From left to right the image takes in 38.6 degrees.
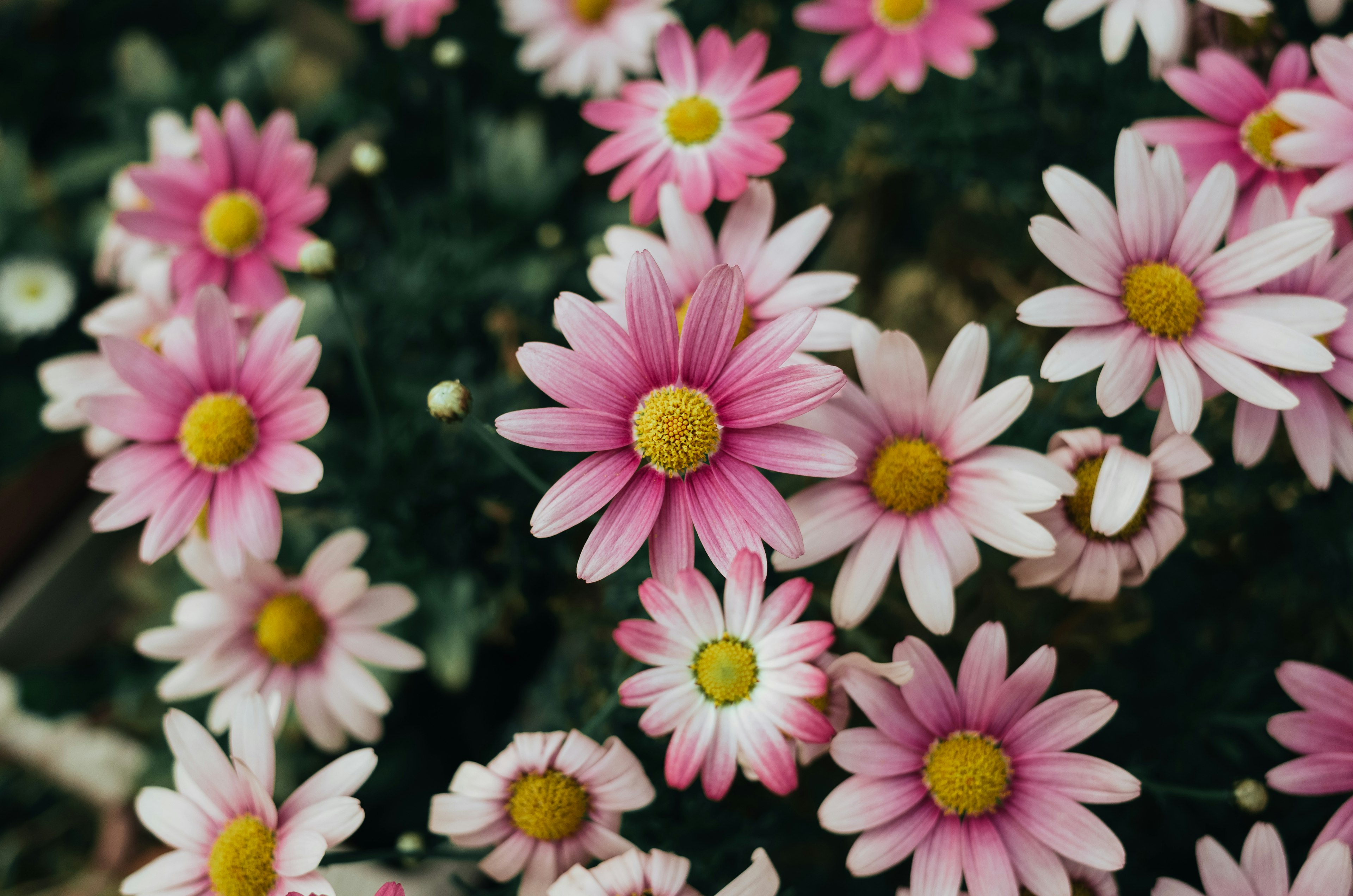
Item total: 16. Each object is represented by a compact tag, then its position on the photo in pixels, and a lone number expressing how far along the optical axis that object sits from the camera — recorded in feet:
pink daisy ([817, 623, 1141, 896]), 0.95
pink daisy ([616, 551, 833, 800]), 0.93
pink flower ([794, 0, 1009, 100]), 1.15
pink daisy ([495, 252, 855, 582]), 0.94
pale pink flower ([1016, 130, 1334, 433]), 0.97
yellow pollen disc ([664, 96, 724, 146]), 1.10
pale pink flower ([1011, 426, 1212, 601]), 0.98
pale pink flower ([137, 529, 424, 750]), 1.09
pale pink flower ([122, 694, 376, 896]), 0.96
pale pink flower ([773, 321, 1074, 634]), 0.97
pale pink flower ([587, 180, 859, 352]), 1.03
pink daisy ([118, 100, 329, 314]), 1.14
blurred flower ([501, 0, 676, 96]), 1.28
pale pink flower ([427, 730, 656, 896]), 0.98
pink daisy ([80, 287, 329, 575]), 1.02
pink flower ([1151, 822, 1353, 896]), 0.94
